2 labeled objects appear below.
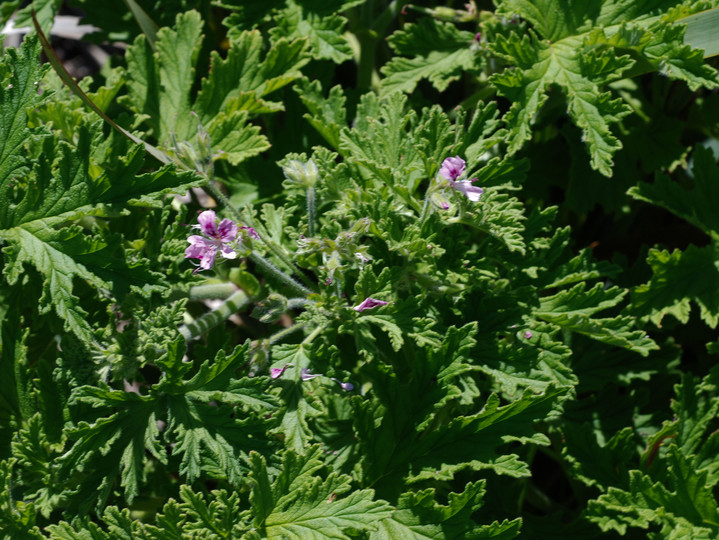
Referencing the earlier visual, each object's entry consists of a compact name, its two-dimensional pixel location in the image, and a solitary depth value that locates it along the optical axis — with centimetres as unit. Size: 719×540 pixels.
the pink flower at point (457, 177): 211
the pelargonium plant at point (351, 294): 216
